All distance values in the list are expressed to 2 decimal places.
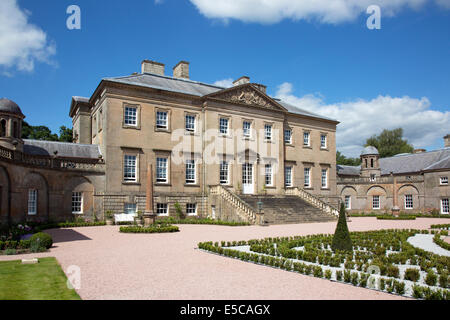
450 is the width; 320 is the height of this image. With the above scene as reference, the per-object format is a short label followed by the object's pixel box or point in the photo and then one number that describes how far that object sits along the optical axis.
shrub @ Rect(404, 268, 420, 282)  8.77
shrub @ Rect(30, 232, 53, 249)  12.95
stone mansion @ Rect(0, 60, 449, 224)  25.08
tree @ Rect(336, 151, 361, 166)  81.73
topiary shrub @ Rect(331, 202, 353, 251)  13.34
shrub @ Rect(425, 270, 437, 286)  8.27
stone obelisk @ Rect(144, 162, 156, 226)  22.09
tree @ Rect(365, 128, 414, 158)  72.19
